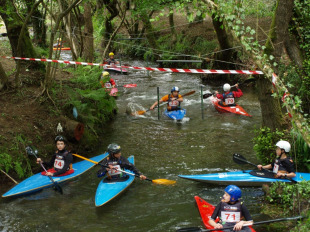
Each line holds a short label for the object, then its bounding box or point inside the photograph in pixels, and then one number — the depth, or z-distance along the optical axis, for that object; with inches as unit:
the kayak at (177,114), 524.4
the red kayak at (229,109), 529.8
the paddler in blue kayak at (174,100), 539.2
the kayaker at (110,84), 621.9
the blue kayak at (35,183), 309.3
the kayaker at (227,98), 547.5
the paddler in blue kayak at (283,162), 301.4
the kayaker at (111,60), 852.0
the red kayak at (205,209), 260.9
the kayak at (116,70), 838.5
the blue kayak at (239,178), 314.0
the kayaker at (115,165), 328.2
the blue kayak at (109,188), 300.6
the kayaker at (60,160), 339.3
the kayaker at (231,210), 237.8
